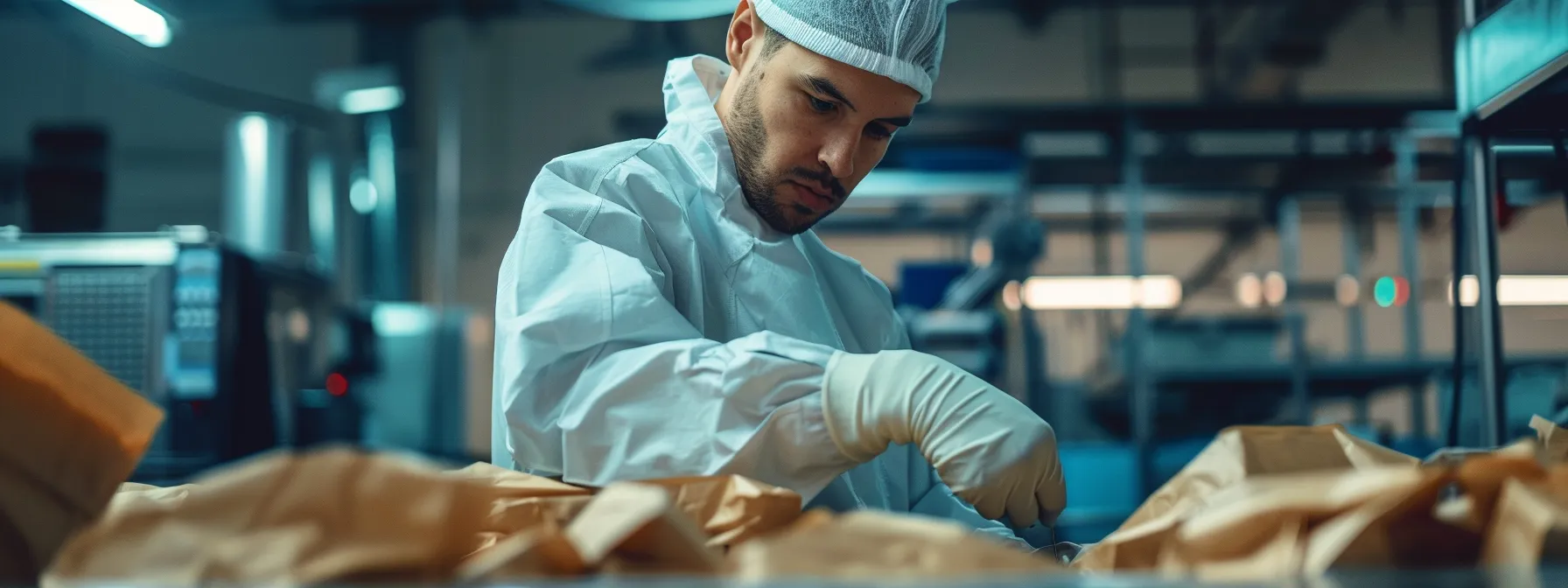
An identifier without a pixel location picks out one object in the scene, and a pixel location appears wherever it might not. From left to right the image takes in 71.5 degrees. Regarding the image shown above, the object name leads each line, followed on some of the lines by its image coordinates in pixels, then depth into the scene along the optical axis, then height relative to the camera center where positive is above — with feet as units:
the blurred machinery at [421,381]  16.21 -0.95
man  2.62 +0.00
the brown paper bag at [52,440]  1.79 -0.19
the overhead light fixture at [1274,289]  24.03 +0.10
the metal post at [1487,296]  4.09 -0.03
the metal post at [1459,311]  4.51 -0.10
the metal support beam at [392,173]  17.87 +2.63
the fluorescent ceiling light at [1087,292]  22.03 +0.14
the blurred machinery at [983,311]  13.15 -0.09
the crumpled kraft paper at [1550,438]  2.24 -0.33
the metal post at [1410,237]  16.85 +0.84
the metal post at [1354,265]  20.66 +0.49
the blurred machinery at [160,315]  8.02 +0.10
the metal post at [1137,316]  14.10 -0.25
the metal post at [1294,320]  15.66 -0.42
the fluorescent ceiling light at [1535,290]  22.17 -0.11
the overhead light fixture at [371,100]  17.01 +3.53
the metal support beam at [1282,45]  20.12 +4.86
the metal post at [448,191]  18.29 +2.27
